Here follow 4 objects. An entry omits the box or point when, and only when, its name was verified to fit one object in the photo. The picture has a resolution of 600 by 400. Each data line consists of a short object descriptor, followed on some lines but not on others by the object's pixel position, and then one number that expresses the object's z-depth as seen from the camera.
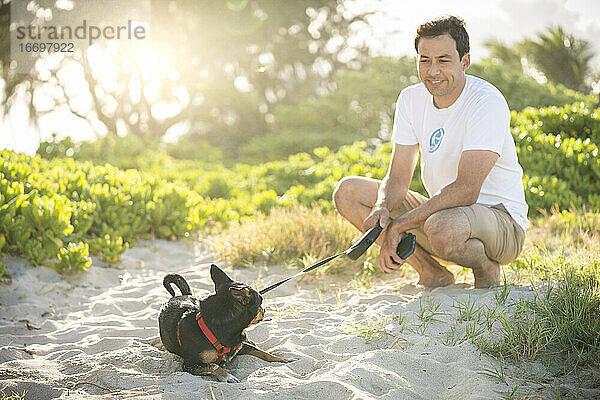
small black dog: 2.69
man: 3.52
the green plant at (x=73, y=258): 4.63
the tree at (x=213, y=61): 16.83
